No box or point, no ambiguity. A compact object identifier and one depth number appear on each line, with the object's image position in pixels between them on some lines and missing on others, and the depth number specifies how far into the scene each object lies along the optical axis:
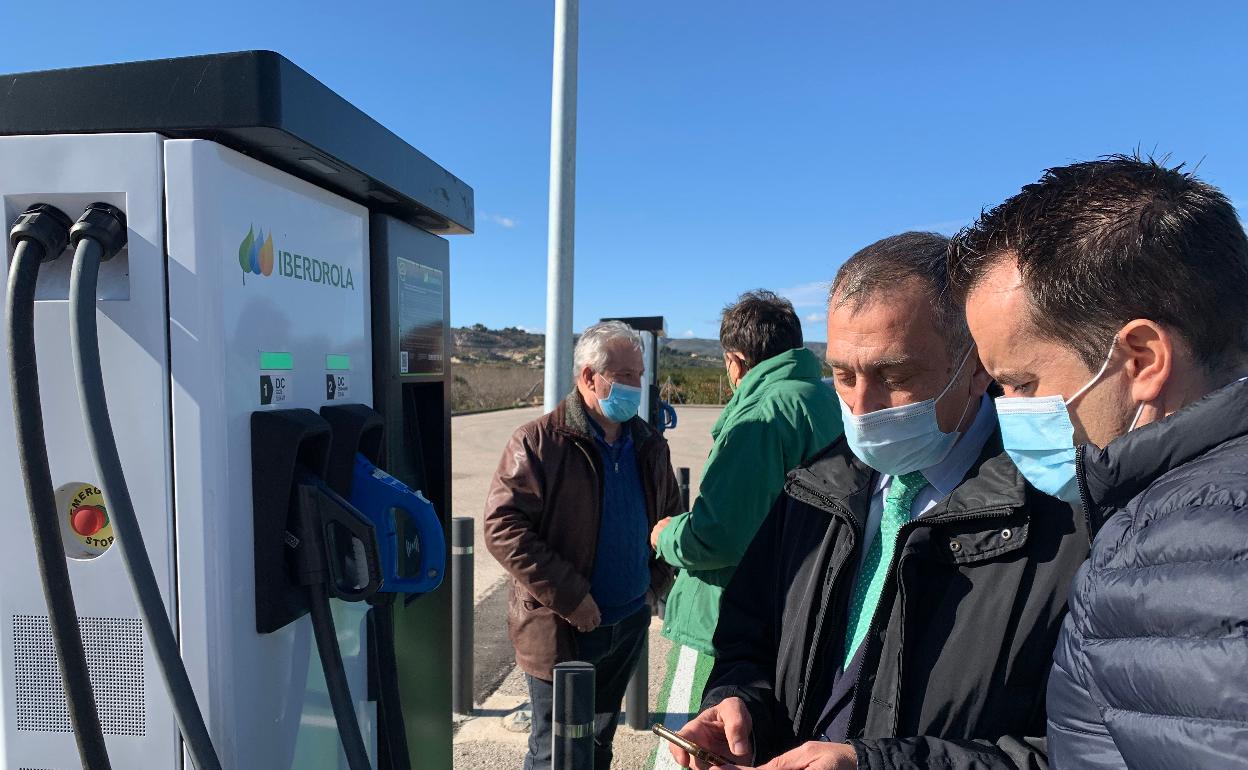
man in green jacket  2.89
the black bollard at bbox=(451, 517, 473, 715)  4.40
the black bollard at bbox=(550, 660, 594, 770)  1.18
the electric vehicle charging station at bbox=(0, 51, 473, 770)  1.32
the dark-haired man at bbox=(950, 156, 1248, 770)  0.84
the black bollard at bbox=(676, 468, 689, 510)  5.77
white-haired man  3.11
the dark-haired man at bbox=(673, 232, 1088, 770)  1.47
